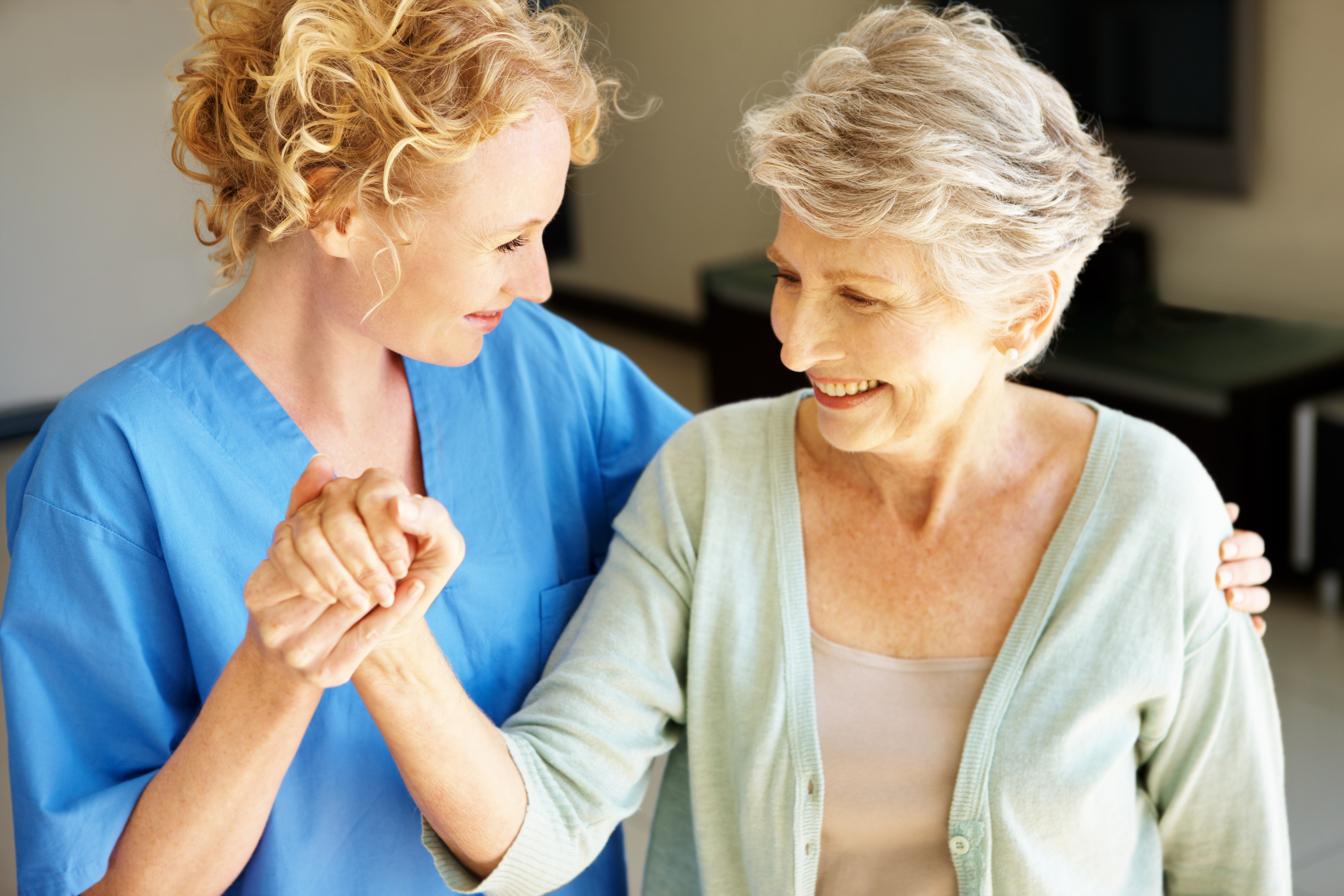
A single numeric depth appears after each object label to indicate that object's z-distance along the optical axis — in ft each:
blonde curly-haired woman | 6.32
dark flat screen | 15.51
